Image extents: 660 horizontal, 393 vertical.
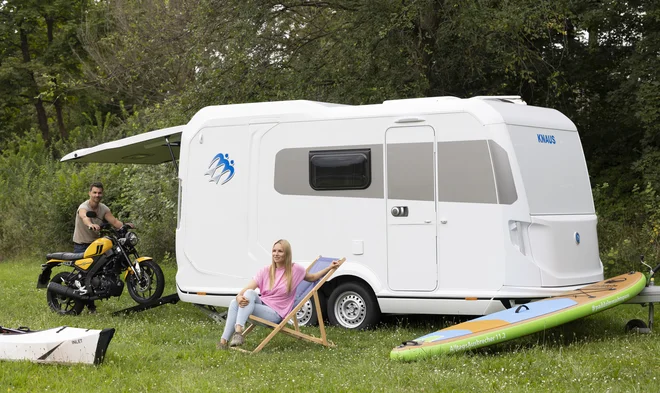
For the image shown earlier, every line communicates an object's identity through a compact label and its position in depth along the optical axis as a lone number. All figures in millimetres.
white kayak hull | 7613
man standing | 11578
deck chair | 8584
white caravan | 9219
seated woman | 8648
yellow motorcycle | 11172
